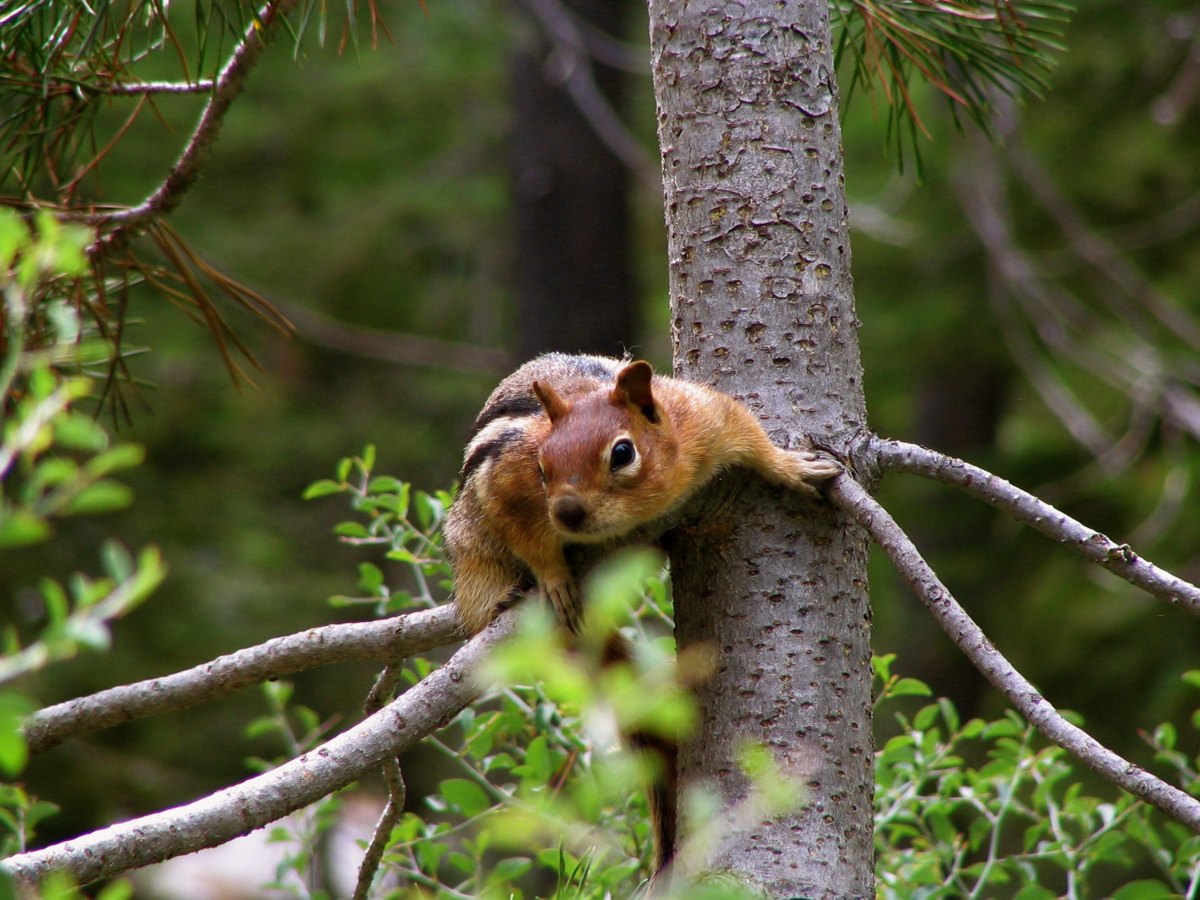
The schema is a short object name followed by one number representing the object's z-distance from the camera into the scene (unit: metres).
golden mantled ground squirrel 5.04
